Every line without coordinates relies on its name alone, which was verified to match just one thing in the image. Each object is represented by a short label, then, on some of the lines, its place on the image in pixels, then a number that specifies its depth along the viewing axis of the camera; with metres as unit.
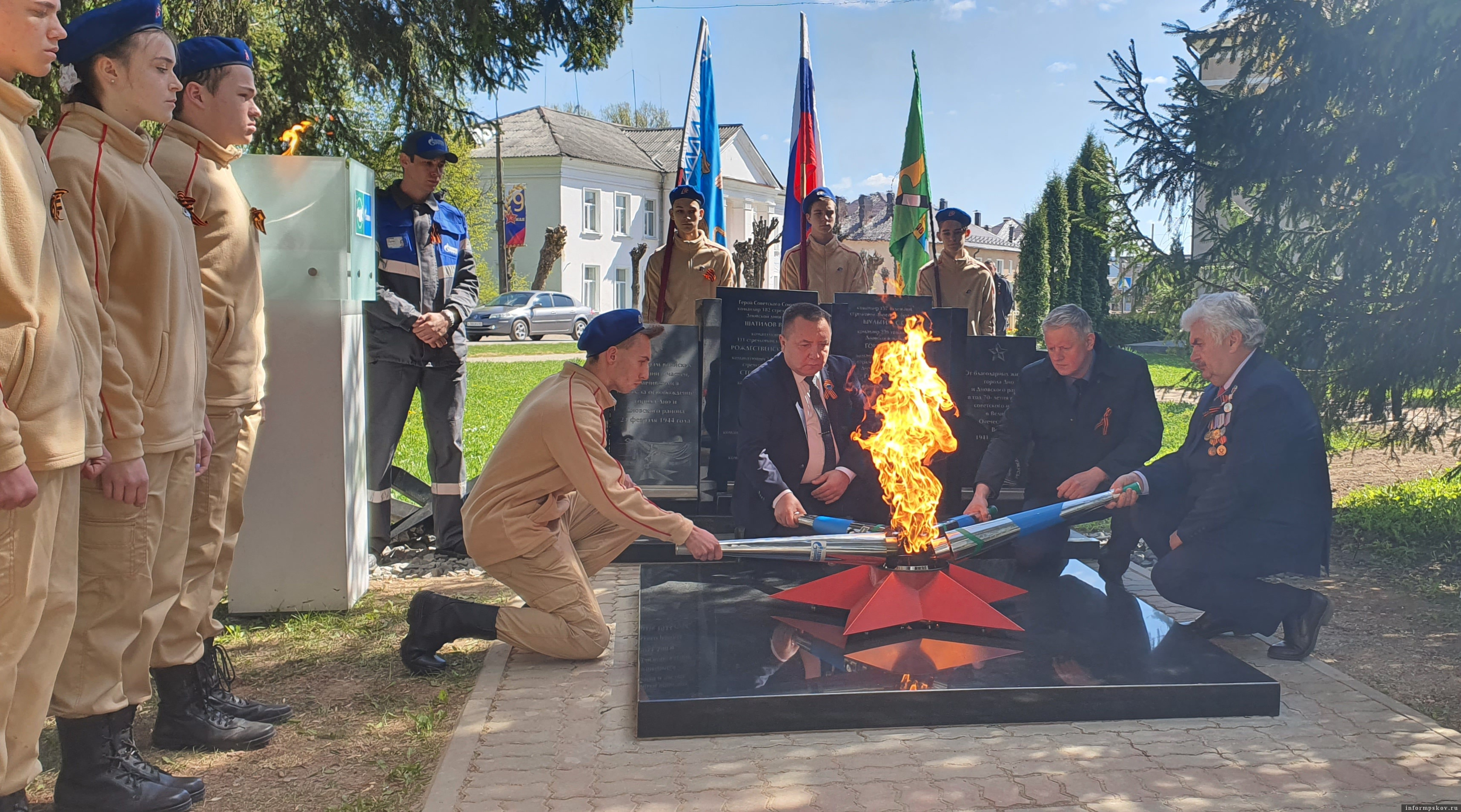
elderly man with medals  4.99
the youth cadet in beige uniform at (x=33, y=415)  2.65
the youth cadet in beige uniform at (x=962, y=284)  9.10
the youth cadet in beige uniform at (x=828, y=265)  8.72
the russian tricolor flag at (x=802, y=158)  10.82
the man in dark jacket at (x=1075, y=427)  6.06
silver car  34.59
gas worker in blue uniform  6.64
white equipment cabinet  5.59
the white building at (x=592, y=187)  44.44
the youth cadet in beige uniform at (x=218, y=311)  4.05
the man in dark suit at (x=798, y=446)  6.60
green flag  10.54
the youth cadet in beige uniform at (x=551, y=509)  4.60
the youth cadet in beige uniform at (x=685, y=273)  8.63
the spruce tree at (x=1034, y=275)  35.00
